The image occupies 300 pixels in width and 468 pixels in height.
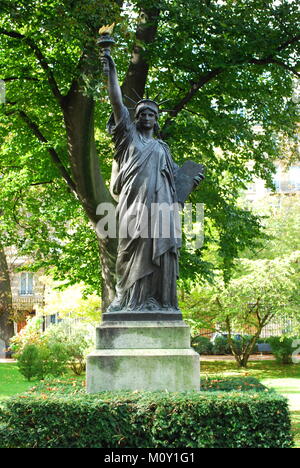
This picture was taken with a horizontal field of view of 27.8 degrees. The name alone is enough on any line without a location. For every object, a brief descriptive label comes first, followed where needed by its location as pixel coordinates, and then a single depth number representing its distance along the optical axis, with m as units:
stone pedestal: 7.43
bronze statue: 7.95
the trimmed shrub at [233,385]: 8.35
